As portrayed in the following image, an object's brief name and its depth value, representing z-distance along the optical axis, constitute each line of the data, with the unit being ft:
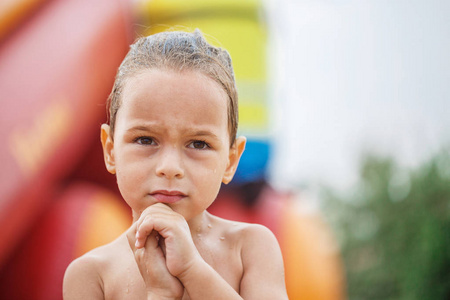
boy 3.30
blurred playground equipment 6.52
